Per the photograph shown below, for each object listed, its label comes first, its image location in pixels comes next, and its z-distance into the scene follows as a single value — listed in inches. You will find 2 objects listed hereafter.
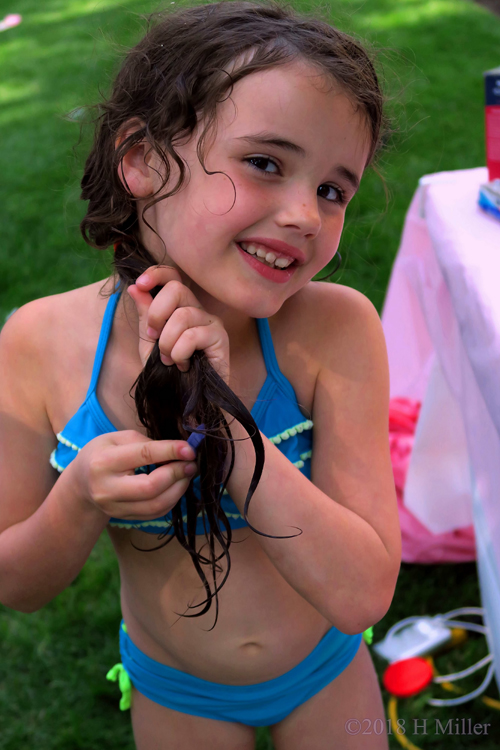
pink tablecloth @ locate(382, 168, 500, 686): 56.2
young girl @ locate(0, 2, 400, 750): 38.4
